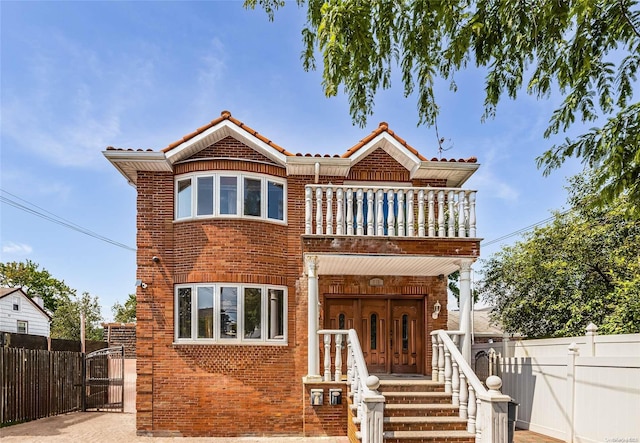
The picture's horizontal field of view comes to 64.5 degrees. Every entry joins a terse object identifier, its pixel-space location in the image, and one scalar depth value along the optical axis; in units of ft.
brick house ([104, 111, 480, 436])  35.96
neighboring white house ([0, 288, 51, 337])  95.09
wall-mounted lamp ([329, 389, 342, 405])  35.35
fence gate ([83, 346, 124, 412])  49.75
